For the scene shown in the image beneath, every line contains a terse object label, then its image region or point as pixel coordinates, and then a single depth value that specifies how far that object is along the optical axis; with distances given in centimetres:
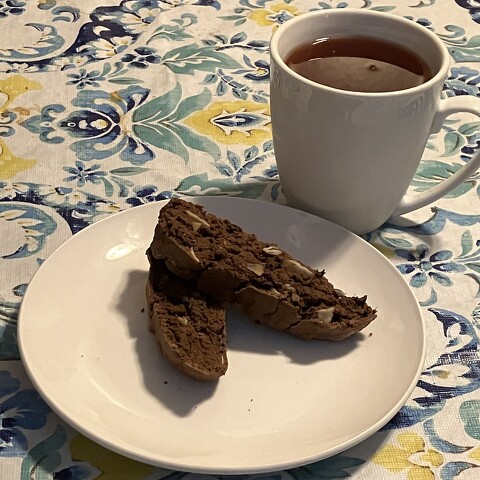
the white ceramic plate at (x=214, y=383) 58
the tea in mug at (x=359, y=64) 76
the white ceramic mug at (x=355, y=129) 73
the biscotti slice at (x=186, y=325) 62
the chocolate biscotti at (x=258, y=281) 67
